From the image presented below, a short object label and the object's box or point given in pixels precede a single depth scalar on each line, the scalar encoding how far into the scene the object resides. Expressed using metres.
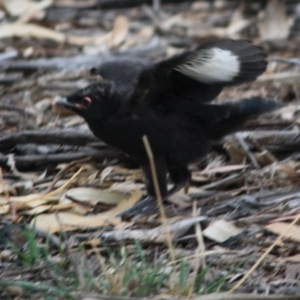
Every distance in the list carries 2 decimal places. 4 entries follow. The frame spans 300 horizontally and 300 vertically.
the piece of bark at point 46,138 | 8.85
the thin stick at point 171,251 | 6.06
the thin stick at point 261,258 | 6.15
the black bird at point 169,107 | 7.57
